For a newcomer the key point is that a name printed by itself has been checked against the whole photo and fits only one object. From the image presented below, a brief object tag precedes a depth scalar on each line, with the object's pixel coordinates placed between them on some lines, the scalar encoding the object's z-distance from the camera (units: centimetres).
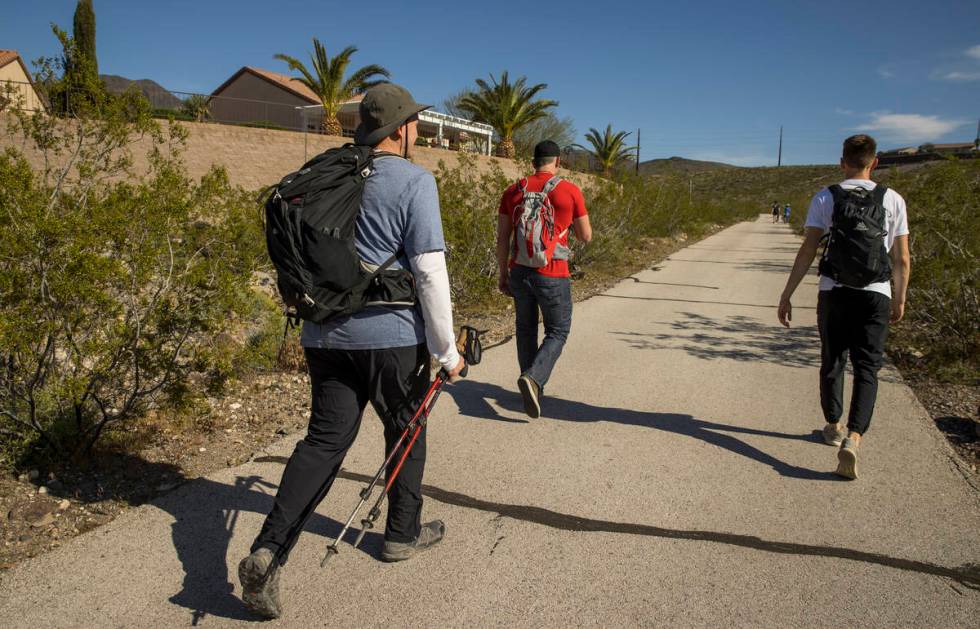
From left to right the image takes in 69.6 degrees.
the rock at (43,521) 321
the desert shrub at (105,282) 327
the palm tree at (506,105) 3506
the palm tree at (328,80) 2828
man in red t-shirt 466
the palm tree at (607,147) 4109
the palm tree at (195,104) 2715
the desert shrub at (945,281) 652
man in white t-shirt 392
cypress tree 3250
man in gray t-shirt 257
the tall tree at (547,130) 4316
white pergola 4322
